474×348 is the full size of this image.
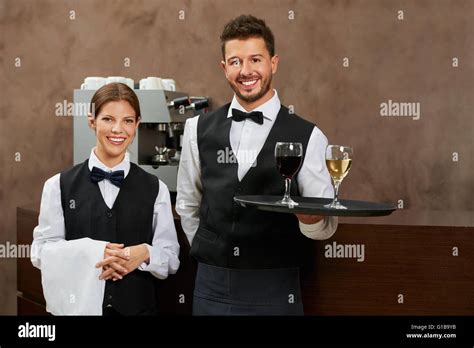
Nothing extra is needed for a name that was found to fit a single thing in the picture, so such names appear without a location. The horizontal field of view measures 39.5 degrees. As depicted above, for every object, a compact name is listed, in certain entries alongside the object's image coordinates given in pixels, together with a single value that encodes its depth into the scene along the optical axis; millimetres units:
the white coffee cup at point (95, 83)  3291
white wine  2037
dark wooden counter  2398
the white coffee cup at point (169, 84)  3447
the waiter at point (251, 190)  2213
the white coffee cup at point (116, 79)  3266
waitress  2281
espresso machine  3119
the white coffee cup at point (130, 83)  3314
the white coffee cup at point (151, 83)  3264
